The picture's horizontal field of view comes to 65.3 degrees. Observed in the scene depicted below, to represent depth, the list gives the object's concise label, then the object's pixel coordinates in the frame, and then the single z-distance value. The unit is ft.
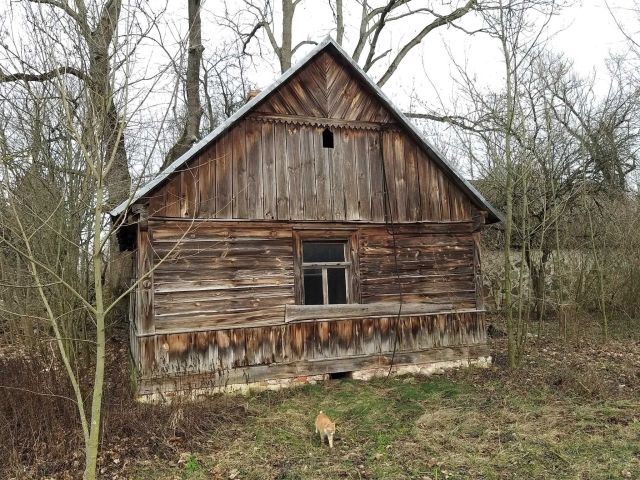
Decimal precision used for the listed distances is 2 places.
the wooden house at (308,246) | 27.45
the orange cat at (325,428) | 21.04
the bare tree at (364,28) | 62.13
